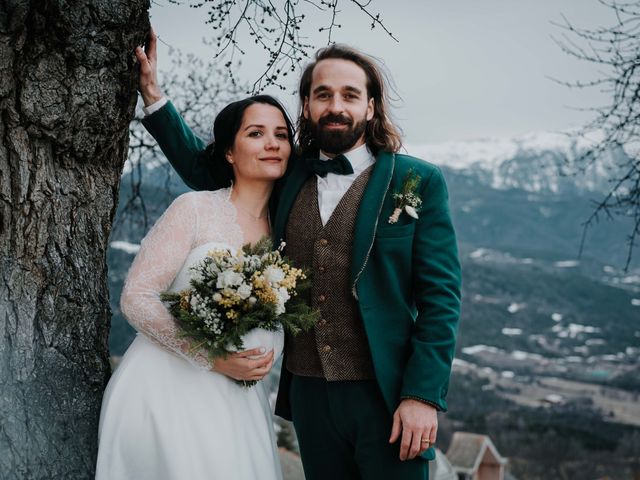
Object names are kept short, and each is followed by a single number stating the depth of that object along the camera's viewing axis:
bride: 3.10
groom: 3.20
